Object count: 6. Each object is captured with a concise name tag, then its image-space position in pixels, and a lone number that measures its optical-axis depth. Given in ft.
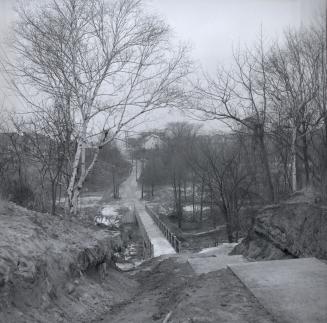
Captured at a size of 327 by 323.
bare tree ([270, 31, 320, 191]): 45.47
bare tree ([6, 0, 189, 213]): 33.94
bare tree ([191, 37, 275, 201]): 51.01
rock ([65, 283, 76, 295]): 18.58
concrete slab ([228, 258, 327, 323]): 13.44
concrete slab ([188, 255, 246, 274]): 27.18
